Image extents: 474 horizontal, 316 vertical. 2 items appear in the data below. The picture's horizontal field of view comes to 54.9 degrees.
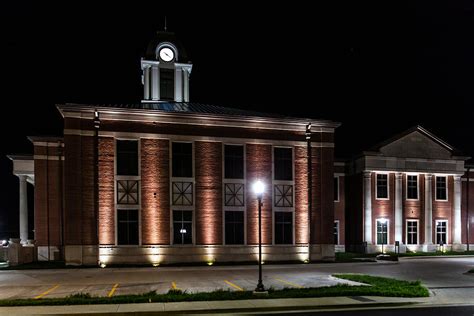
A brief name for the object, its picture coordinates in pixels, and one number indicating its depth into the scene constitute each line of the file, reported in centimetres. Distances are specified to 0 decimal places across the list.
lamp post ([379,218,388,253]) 4194
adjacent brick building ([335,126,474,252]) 4188
